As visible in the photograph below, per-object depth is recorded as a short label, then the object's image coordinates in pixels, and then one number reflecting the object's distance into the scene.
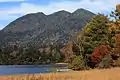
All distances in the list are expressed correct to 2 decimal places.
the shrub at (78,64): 61.44
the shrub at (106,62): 55.22
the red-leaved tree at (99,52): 62.06
